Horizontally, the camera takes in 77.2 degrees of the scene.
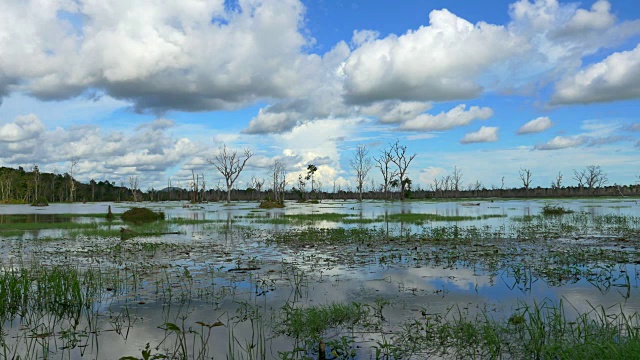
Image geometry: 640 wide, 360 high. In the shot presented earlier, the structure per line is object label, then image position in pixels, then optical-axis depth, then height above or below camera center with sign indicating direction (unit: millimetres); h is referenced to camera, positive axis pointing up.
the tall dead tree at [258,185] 118675 +1913
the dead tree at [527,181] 119250 +2323
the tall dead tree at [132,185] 119538 +2354
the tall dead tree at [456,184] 131500 +1778
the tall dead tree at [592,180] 117812 +2370
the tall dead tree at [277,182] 100738 +2439
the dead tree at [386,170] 87000 +4514
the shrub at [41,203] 77369 -1841
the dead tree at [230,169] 84000 +4797
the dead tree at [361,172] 101688 +4468
